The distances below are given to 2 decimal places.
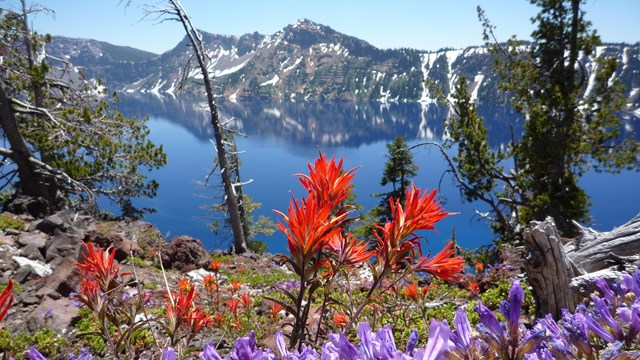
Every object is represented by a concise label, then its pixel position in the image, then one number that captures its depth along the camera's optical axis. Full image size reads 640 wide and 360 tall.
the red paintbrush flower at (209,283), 3.20
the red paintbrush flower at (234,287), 3.61
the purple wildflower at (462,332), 0.32
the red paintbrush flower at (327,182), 0.45
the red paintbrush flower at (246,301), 3.13
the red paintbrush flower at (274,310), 2.98
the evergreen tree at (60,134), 8.84
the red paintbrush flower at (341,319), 0.78
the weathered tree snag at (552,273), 1.03
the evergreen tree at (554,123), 9.91
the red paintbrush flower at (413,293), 0.87
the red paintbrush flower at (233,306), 2.96
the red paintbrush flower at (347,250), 0.47
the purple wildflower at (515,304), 0.33
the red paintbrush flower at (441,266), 0.48
